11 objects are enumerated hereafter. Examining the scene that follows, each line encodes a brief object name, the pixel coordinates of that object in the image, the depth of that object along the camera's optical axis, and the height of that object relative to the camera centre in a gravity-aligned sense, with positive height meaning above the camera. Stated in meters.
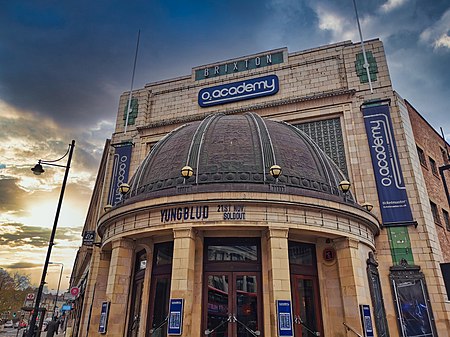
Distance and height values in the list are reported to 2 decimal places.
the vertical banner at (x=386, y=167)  18.73 +7.92
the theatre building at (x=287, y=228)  13.54 +3.46
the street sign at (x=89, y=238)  24.11 +4.80
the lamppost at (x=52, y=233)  14.42 +3.48
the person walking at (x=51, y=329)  19.56 -0.97
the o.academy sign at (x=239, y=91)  25.14 +15.57
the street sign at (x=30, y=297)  22.77 +0.89
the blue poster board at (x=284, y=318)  11.81 -0.16
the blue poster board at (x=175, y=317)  12.07 -0.16
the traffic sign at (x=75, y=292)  25.23 +1.35
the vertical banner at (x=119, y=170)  25.50 +10.12
